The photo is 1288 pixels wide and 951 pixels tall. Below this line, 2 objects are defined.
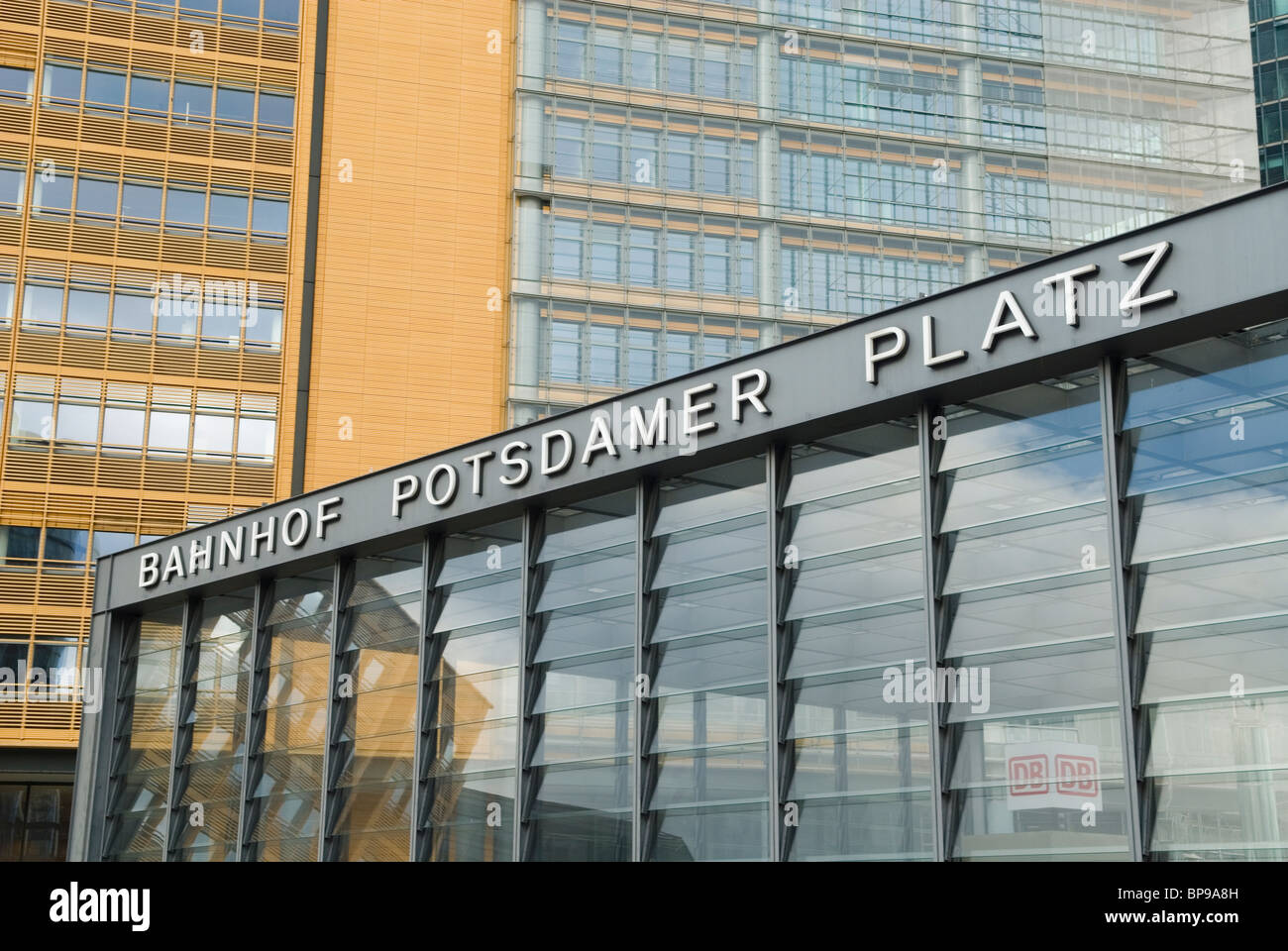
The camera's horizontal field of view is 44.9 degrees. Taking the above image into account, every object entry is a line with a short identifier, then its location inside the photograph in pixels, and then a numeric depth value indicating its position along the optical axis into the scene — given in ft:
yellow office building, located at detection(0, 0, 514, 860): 162.61
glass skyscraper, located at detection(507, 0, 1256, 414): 189.88
